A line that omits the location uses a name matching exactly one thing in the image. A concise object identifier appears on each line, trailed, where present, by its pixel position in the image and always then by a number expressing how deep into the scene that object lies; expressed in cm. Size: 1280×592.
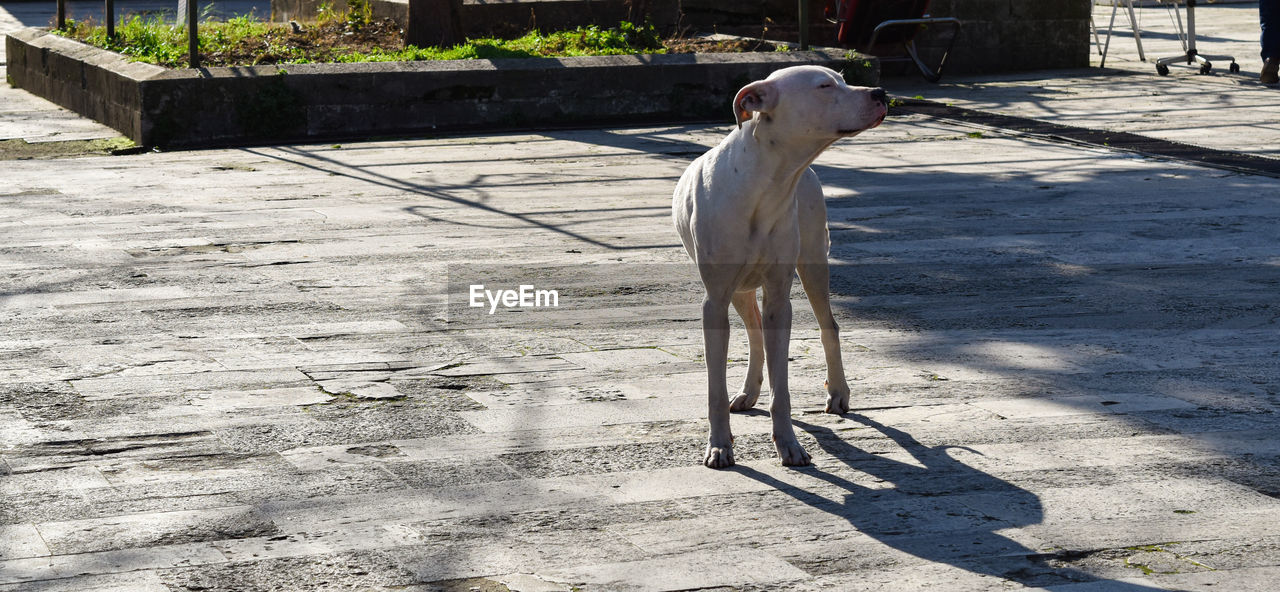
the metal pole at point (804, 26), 1614
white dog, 481
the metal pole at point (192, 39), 1375
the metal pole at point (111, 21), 1669
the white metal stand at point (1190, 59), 1898
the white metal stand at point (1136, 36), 2008
